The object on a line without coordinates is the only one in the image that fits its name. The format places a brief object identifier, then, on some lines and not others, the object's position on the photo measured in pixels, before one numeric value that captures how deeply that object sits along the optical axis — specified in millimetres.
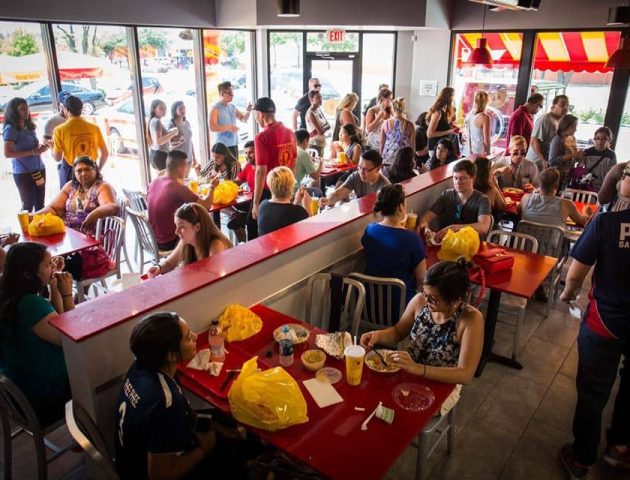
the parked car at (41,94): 6359
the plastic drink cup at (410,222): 4168
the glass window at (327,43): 9281
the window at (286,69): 9227
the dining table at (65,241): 3855
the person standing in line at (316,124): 7543
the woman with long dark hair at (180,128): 7098
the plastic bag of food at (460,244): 3746
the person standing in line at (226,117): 7402
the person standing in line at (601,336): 2641
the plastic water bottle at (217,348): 2561
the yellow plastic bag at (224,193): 5242
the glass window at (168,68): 7668
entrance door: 9461
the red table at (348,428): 1930
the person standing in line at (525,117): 6974
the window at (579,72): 8070
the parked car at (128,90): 7492
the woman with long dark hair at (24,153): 5547
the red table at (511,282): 3453
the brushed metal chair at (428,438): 2477
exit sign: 9078
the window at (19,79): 6109
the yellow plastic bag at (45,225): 4098
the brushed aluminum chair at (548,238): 4480
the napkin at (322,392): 2264
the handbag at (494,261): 3623
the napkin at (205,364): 2447
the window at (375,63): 9641
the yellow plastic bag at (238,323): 2740
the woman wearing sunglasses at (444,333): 2453
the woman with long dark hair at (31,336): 2543
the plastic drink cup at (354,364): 2350
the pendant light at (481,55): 7027
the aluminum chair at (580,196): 5609
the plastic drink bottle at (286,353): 2529
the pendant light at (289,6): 4955
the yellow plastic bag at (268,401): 2094
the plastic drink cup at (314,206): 4697
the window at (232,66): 8602
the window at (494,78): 8812
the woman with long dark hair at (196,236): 3320
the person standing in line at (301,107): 8203
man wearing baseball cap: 5000
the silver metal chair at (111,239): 4371
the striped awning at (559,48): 8062
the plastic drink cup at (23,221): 4119
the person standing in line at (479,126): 6945
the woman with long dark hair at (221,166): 5895
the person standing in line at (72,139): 5473
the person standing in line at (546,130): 6883
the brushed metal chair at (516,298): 3898
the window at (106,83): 6754
